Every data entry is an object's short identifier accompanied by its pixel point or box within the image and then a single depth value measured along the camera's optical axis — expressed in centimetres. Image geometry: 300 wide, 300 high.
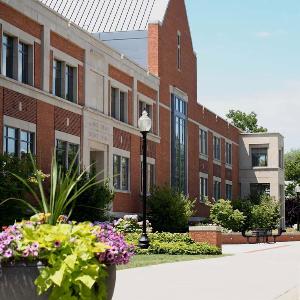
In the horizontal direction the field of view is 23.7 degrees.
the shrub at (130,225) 3152
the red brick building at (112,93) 2781
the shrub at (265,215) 5394
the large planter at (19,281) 659
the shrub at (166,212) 3841
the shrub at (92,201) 2944
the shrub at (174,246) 2602
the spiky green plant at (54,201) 705
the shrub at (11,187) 2330
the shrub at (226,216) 4816
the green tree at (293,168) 9975
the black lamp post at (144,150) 2452
